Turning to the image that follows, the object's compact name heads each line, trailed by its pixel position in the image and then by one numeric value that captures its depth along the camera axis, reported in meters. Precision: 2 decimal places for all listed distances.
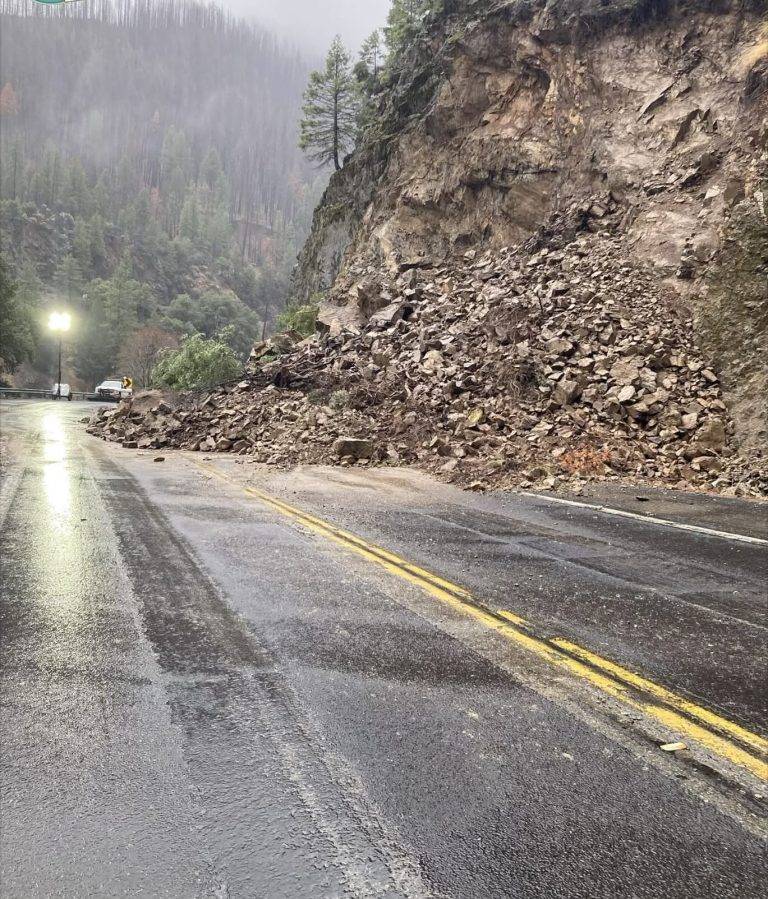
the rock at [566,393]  15.20
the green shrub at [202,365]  40.62
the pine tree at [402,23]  38.19
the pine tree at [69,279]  102.62
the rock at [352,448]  15.45
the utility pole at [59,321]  59.72
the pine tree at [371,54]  46.25
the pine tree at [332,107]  47.28
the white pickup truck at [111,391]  56.22
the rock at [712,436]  13.12
